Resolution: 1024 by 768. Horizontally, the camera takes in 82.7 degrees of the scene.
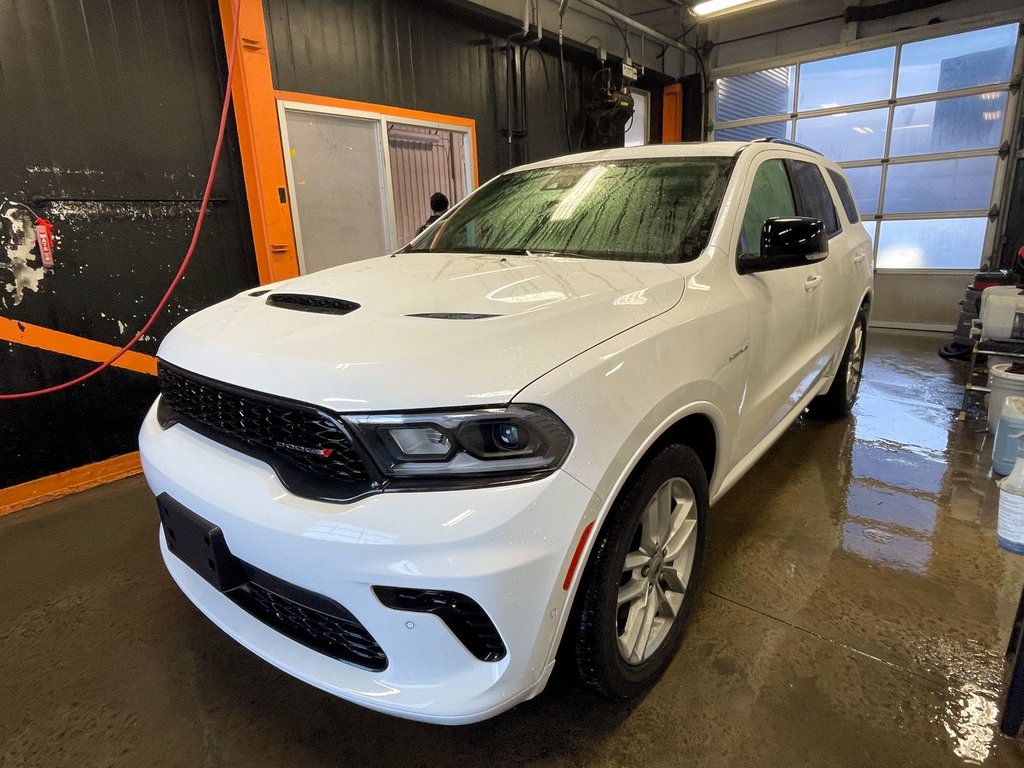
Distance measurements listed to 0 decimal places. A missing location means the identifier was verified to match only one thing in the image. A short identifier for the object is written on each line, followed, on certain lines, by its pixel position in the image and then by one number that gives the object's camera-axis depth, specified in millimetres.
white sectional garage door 6828
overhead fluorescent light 6141
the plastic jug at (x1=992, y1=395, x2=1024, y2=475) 2791
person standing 4250
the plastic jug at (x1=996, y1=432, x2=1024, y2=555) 1291
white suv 1104
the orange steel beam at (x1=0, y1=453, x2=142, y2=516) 3076
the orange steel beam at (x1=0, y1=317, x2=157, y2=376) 3061
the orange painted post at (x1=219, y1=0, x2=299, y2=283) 3789
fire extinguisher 3066
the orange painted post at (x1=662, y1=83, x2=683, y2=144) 8773
